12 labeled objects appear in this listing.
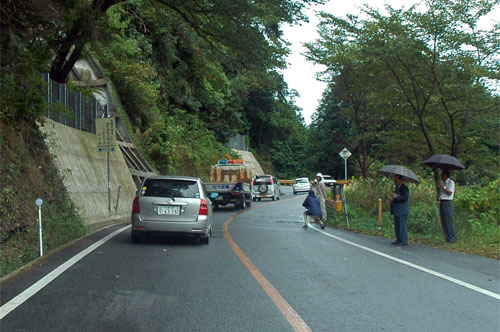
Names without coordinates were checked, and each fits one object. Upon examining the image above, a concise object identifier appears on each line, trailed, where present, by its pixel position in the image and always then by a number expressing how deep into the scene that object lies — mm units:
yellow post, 14594
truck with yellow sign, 24328
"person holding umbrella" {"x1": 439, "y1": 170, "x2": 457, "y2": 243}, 11368
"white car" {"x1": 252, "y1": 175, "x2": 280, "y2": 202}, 34469
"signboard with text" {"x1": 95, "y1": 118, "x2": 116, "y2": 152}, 17953
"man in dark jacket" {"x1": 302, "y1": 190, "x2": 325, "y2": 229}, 15367
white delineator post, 8570
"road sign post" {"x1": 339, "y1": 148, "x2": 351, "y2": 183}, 25973
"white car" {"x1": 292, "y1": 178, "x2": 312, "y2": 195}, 46344
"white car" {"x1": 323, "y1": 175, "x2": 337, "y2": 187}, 45062
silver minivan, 10344
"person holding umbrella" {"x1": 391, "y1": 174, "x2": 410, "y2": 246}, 11414
